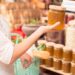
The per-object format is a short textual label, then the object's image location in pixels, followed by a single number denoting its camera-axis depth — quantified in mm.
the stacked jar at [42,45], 1385
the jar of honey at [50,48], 1358
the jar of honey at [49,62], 1373
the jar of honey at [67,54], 1284
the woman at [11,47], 1017
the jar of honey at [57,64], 1335
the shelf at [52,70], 1329
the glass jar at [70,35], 1295
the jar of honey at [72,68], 1269
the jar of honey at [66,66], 1303
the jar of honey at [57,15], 1318
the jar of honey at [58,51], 1315
